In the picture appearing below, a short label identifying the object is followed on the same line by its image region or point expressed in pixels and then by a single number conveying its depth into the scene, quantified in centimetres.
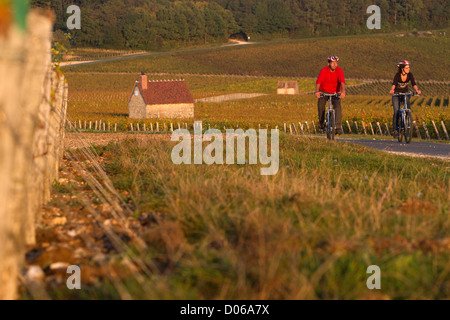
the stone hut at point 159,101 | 6134
